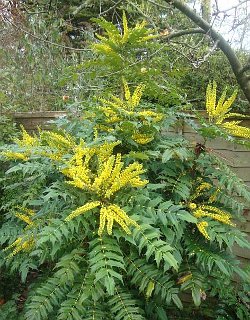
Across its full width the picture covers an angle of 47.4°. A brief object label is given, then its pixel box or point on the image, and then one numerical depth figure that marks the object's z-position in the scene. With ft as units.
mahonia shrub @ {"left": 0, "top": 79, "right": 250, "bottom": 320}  5.24
